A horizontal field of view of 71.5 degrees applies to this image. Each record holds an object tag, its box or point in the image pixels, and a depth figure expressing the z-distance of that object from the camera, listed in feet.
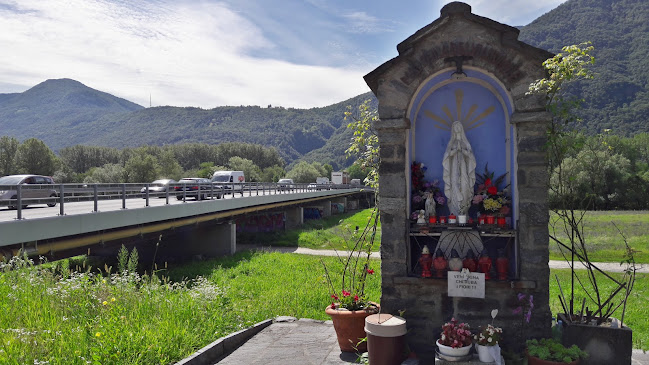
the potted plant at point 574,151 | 19.40
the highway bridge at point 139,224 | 38.99
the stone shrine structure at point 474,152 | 21.58
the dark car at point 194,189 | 69.99
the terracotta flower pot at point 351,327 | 21.95
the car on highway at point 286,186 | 121.07
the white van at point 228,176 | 122.83
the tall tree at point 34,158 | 210.79
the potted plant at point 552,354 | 18.10
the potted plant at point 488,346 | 17.98
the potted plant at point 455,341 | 17.97
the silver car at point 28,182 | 60.80
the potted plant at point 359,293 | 22.03
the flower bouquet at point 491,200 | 23.21
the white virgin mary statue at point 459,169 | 23.77
